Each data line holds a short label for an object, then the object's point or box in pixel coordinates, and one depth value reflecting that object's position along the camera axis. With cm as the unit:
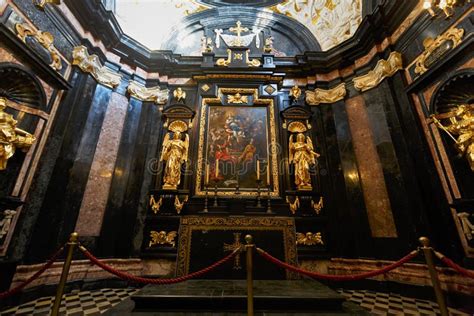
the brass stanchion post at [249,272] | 233
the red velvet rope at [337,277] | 247
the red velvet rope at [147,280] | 254
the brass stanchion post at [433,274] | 210
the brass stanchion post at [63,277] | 223
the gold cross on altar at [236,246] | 429
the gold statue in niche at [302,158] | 620
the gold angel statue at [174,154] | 611
